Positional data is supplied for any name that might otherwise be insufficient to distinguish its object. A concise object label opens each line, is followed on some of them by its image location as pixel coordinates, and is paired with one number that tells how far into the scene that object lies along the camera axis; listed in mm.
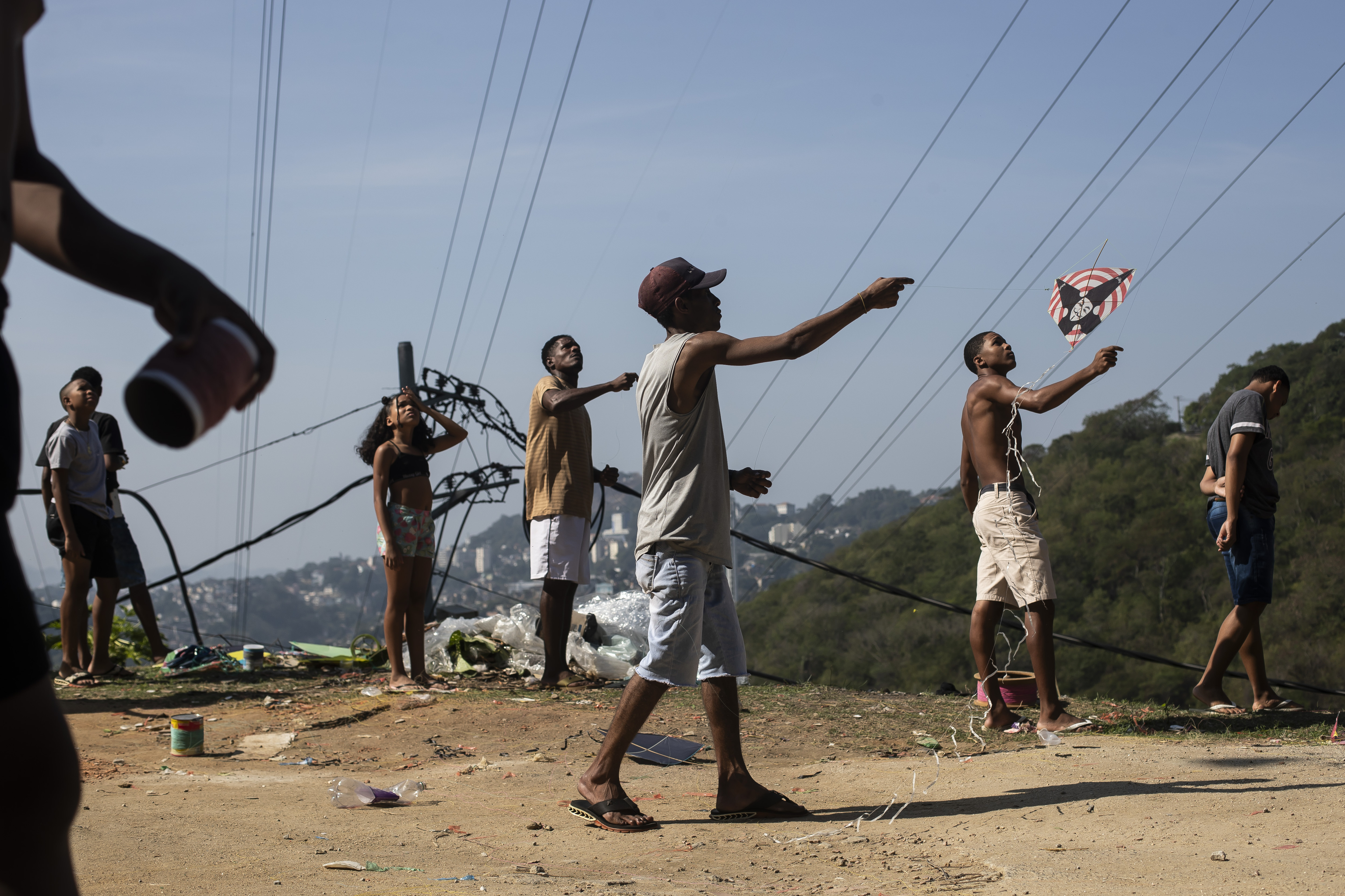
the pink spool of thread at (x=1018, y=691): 6148
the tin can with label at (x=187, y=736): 5008
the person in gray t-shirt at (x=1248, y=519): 5719
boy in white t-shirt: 6512
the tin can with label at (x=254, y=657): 7910
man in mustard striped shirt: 6395
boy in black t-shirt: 6805
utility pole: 10000
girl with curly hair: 6375
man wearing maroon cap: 3629
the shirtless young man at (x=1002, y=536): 5109
